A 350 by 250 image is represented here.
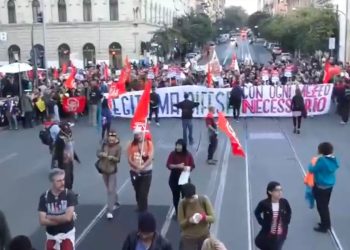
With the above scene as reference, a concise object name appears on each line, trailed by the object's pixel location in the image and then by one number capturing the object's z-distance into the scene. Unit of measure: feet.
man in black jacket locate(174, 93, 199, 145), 60.44
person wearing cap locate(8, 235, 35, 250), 16.97
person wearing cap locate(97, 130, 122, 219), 34.71
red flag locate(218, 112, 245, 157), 53.93
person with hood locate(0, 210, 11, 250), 21.01
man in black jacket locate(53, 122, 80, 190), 39.11
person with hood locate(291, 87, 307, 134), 66.95
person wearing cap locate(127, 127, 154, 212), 33.58
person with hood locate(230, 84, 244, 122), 78.89
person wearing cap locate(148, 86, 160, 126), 77.66
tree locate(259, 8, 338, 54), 181.47
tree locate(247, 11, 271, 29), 552.25
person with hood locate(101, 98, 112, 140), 64.23
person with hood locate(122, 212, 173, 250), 18.40
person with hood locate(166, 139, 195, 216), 33.06
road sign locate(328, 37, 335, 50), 146.51
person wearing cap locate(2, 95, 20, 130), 77.05
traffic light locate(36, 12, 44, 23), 127.96
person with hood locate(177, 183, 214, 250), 24.34
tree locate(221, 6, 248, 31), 629.68
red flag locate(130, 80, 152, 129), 40.57
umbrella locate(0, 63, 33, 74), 91.95
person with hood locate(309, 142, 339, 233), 30.83
